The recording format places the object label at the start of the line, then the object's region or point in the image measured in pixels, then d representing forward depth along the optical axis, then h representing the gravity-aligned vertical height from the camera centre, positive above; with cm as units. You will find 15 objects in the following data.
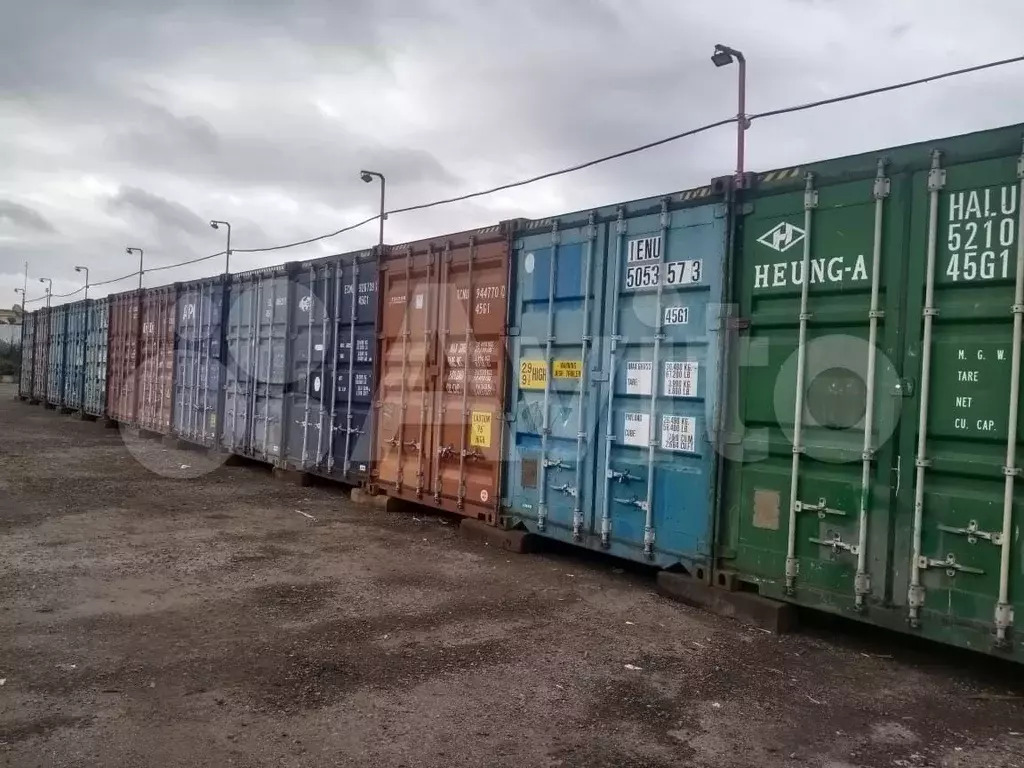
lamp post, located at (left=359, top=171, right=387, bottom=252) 1488 +368
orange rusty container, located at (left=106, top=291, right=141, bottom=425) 1872 +20
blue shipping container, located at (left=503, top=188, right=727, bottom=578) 643 +7
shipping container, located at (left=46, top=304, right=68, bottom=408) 2508 +12
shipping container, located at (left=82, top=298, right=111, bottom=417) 2102 +10
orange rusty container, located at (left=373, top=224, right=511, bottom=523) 844 +9
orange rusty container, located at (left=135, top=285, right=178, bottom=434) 1670 +14
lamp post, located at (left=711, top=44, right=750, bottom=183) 737 +306
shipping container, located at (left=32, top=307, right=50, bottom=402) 2748 +22
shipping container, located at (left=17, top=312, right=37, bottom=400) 2973 +22
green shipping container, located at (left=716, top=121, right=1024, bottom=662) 475 +4
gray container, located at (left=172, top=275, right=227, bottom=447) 1452 +13
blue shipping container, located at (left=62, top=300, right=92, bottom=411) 2298 +32
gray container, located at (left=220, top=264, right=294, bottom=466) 1236 +13
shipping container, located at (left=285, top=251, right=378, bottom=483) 1050 +10
